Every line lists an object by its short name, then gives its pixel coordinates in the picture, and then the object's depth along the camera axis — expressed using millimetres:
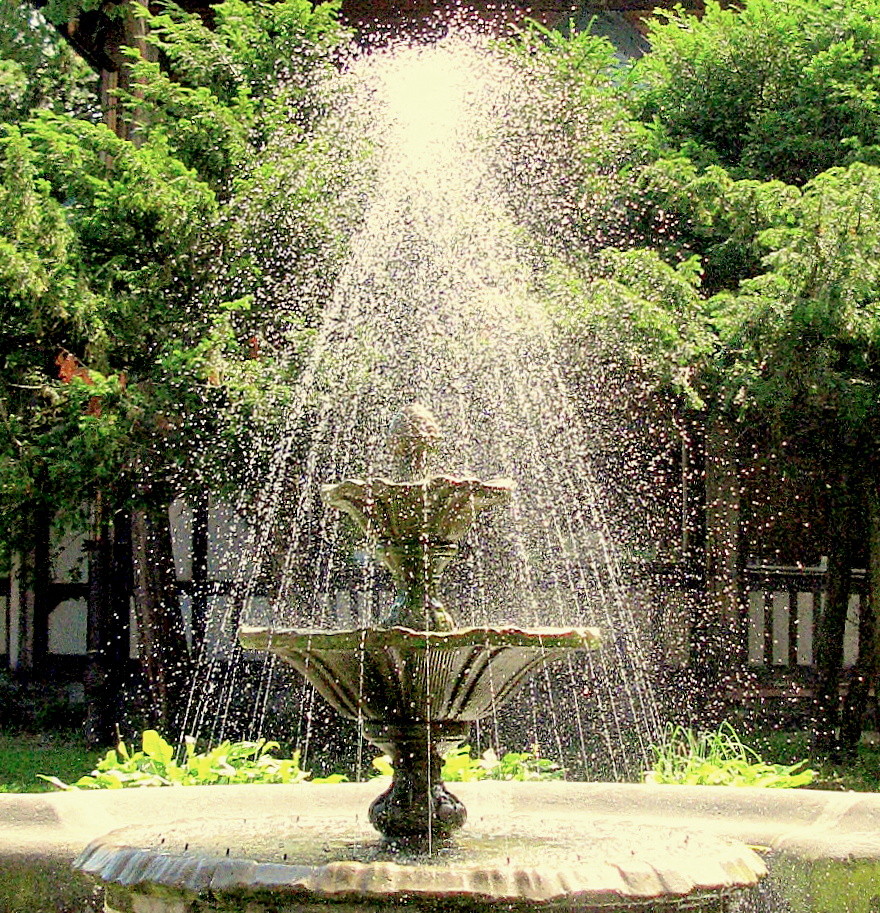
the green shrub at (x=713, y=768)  8320
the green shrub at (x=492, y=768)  7941
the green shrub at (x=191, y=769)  7934
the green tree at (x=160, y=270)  10812
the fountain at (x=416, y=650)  4570
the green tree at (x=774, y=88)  11883
